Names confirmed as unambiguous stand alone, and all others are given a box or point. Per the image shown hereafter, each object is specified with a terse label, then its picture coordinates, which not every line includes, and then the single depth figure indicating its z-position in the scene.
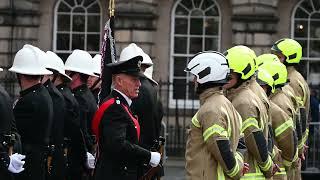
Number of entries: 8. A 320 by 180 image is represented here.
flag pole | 18.00
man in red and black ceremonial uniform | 14.47
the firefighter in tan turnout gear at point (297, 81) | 21.16
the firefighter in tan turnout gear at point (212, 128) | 13.86
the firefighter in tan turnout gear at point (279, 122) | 18.08
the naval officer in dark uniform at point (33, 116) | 16.17
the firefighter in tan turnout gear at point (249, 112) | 15.68
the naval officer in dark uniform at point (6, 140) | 14.86
